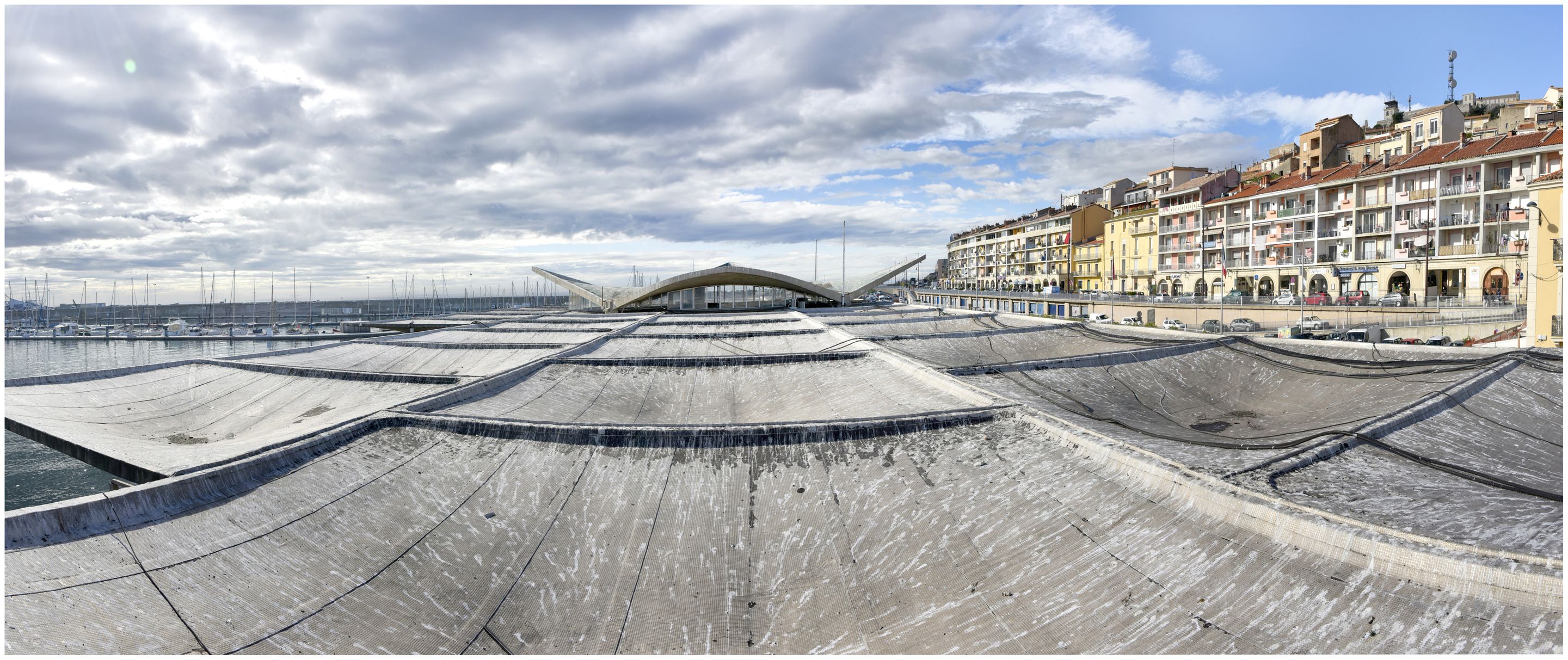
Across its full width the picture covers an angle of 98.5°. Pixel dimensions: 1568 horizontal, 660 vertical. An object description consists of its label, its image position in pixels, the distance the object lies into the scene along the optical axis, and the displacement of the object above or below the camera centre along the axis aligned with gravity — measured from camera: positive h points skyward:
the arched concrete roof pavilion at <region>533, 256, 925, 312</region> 64.19 +2.54
